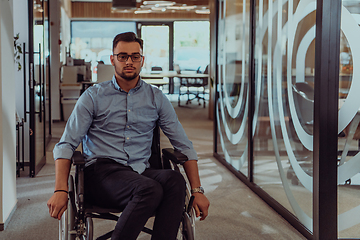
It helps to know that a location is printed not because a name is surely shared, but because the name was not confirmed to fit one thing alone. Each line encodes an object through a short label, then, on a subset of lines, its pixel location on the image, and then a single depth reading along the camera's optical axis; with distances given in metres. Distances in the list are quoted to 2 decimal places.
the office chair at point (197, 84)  11.02
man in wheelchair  1.81
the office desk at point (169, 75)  9.80
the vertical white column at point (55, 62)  7.75
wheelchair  1.79
